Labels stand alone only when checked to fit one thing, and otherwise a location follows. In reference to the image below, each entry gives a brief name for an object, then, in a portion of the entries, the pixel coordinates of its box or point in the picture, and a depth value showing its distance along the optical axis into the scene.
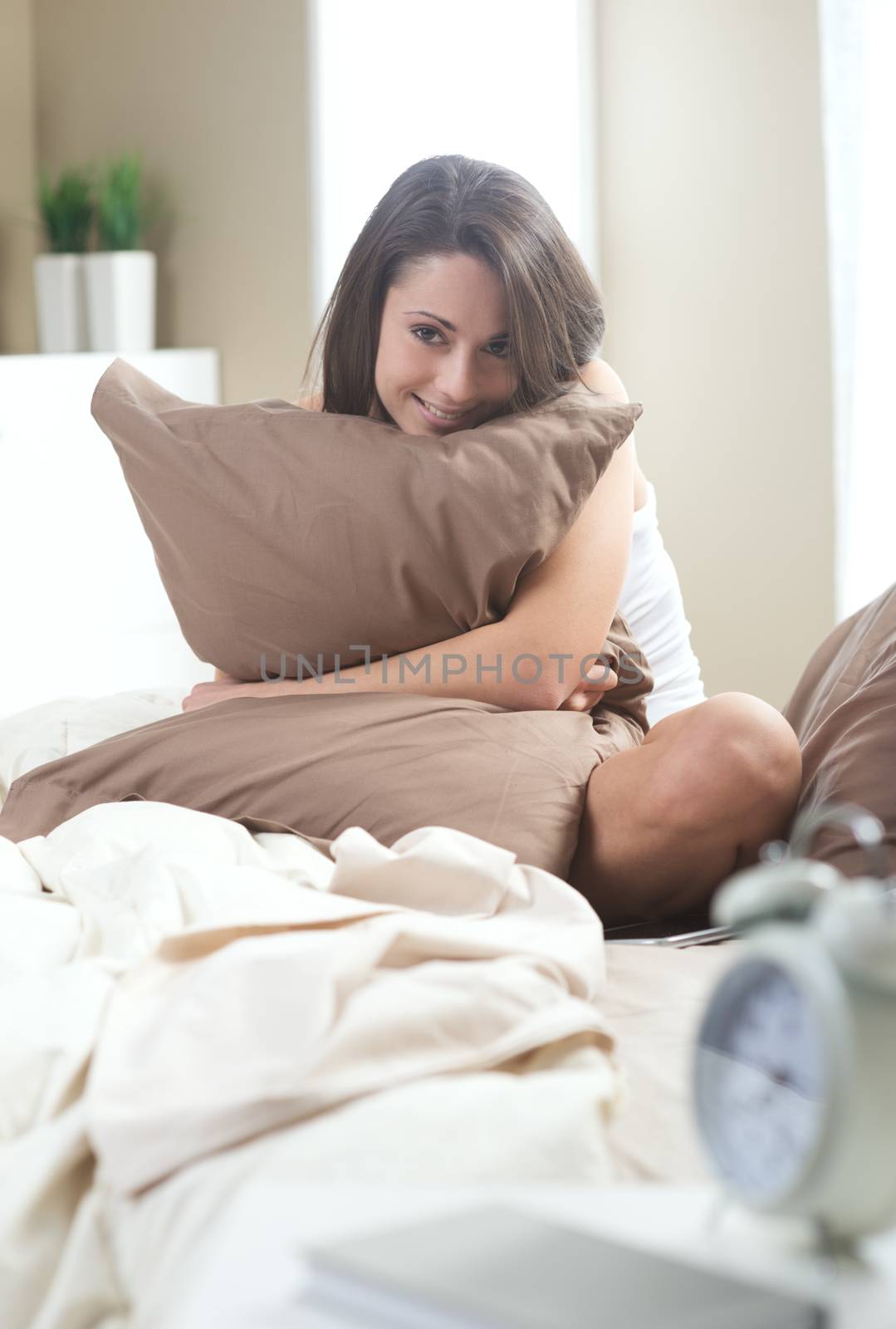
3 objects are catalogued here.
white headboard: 3.23
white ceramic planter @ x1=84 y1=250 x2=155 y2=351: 3.56
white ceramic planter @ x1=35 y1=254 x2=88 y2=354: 3.62
